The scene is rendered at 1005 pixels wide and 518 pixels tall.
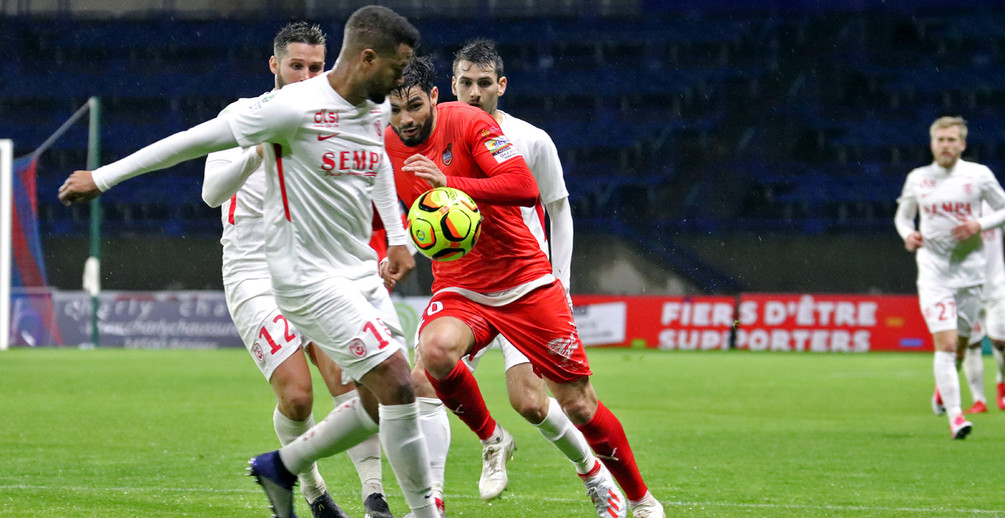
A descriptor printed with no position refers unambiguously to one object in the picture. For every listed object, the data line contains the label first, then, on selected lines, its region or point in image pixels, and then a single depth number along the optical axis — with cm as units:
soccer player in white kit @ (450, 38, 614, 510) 1063
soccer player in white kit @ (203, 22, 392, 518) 1013
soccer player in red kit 1030
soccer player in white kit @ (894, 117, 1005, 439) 1894
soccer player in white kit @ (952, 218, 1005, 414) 2217
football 980
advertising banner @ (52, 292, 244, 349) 4416
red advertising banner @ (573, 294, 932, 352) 4372
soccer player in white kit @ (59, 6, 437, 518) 841
